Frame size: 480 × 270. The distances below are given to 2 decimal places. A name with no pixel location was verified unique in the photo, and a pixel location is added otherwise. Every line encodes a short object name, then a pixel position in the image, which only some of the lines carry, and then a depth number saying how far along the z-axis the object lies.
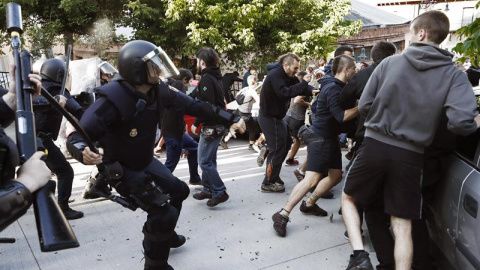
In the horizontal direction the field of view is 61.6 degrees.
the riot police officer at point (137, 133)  2.73
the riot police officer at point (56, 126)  4.25
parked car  2.29
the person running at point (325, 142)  3.88
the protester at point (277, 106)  4.85
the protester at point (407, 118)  2.53
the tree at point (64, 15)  13.04
